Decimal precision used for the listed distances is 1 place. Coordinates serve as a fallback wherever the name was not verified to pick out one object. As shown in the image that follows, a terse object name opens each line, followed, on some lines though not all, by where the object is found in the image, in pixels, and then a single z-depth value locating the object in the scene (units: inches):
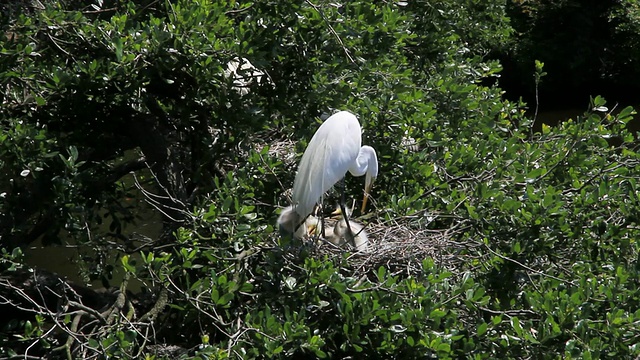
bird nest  252.5
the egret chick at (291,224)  267.9
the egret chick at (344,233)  271.3
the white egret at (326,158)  266.7
